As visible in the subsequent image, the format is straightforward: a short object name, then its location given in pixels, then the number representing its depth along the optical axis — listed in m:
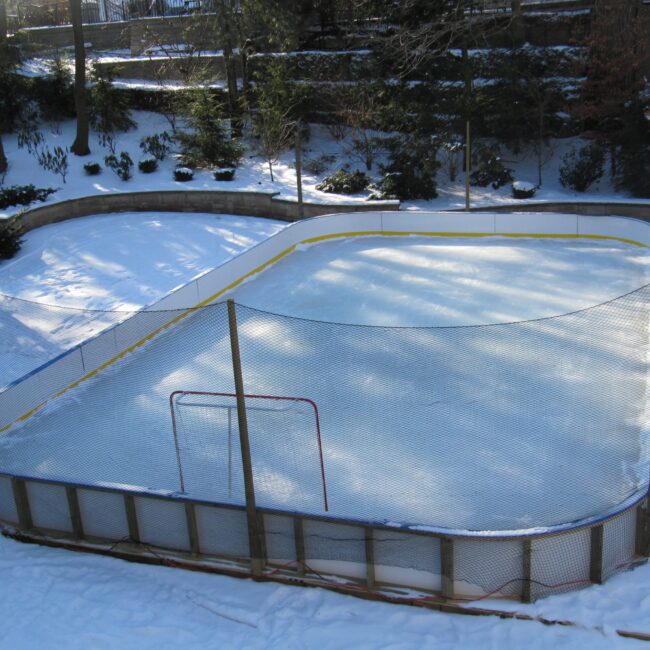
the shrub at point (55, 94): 21.83
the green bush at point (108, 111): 21.62
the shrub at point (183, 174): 19.02
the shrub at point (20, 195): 16.59
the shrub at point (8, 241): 14.25
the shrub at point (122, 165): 19.11
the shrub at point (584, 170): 18.38
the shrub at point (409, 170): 18.52
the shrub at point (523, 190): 17.78
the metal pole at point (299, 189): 15.49
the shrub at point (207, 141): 20.05
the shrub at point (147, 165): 19.61
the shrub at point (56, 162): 19.16
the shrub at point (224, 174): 19.06
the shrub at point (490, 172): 18.81
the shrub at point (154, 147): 20.52
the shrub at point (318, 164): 20.22
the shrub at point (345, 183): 18.53
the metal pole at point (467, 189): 15.59
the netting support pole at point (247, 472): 5.06
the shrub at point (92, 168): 19.20
